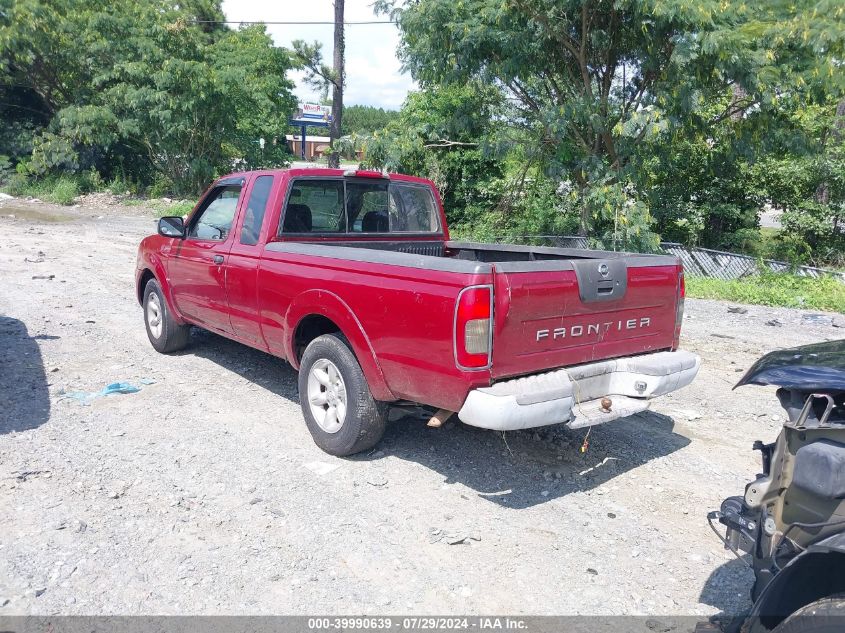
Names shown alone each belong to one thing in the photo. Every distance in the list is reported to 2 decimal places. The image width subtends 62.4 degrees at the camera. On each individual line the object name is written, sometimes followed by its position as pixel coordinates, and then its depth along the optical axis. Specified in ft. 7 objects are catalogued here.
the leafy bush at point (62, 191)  86.43
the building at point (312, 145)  246.06
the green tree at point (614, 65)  32.30
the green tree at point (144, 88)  80.18
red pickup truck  12.85
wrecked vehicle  7.32
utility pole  65.81
